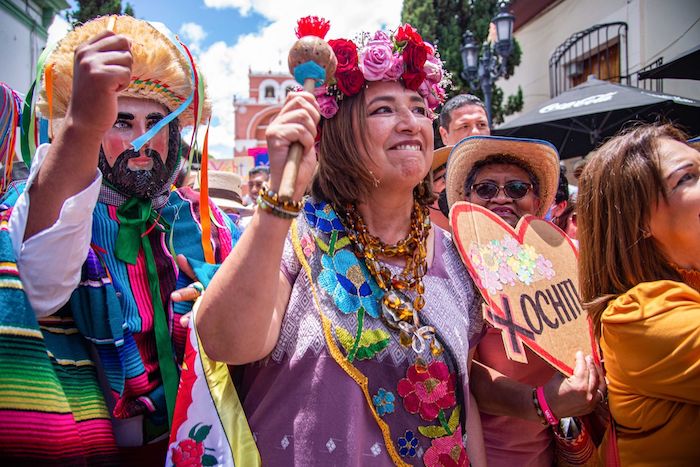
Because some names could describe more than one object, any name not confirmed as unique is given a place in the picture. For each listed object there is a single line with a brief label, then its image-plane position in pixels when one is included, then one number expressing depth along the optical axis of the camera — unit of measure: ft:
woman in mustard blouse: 4.28
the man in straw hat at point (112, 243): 3.55
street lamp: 24.21
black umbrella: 17.00
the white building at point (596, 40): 27.40
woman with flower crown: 3.56
